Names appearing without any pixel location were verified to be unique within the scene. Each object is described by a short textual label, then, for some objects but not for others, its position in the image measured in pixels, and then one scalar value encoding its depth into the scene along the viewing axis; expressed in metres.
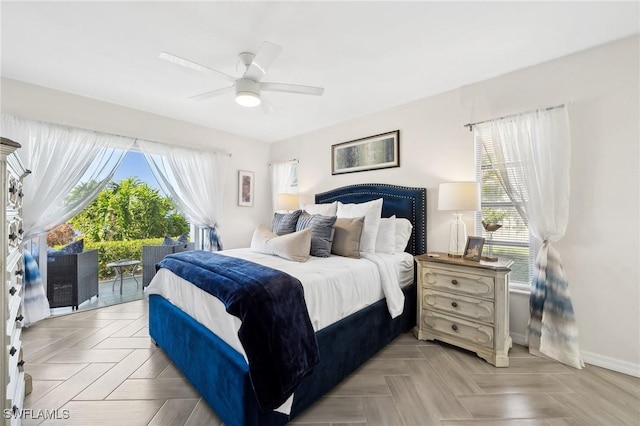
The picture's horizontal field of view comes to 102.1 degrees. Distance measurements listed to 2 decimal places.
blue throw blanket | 1.27
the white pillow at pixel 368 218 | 2.63
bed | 1.33
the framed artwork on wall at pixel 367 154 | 3.26
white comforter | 1.62
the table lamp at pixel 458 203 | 2.31
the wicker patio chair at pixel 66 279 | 2.94
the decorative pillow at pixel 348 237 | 2.47
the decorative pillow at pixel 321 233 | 2.44
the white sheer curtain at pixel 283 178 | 4.60
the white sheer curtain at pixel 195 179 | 3.63
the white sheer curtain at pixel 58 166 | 2.67
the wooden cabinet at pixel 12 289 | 1.06
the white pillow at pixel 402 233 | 2.87
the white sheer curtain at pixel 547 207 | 2.06
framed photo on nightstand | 2.28
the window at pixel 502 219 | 2.40
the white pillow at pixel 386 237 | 2.73
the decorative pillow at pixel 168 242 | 3.87
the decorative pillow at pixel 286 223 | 2.81
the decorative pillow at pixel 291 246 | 2.27
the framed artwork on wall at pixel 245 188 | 4.46
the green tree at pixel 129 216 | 4.13
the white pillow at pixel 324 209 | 3.15
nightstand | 2.05
